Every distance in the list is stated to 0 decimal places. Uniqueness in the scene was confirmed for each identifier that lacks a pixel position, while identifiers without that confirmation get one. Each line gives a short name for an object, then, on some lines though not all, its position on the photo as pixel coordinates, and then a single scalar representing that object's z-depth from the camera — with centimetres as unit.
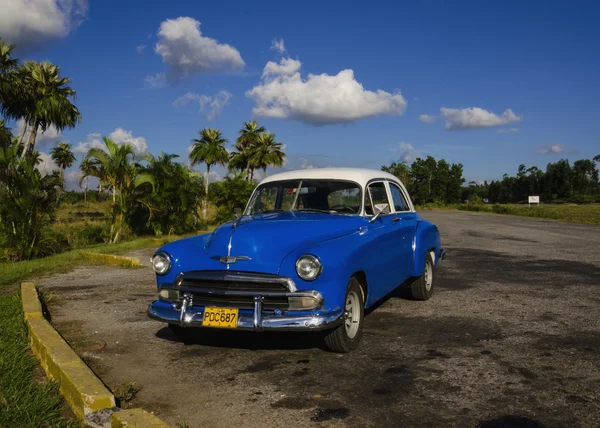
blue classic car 453
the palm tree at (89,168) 1850
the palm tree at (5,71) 2822
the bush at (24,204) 1323
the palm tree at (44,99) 3216
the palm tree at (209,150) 5650
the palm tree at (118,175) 1884
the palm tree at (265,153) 5881
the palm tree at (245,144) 5962
